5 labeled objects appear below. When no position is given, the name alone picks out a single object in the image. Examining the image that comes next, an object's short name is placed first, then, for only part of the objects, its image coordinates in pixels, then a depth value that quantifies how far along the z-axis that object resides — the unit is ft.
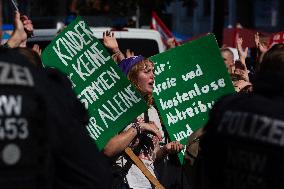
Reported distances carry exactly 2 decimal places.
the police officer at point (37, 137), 11.24
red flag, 55.66
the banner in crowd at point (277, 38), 36.16
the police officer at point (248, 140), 12.31
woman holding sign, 20.52
